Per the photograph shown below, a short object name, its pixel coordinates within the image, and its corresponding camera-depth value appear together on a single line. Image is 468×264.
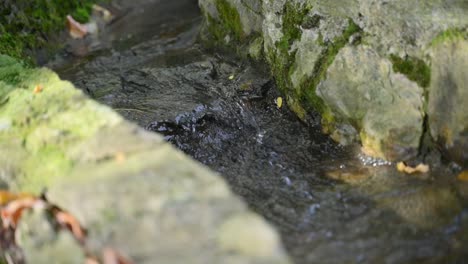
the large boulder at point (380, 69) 3.72
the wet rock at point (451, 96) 3.66
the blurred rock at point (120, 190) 2.31
